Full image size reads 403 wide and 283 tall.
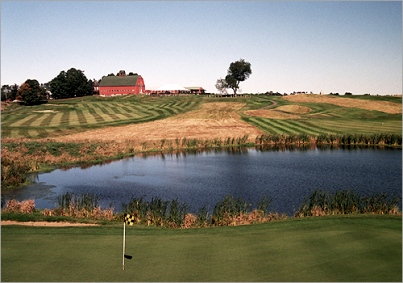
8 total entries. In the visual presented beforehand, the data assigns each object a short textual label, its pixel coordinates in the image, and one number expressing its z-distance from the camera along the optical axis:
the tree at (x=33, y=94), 102.69
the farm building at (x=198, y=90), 163.02
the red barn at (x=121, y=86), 143.25
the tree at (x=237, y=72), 140.00
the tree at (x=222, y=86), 150.75
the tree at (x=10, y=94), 145.15
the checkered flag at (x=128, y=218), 12.57
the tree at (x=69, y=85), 130.00
